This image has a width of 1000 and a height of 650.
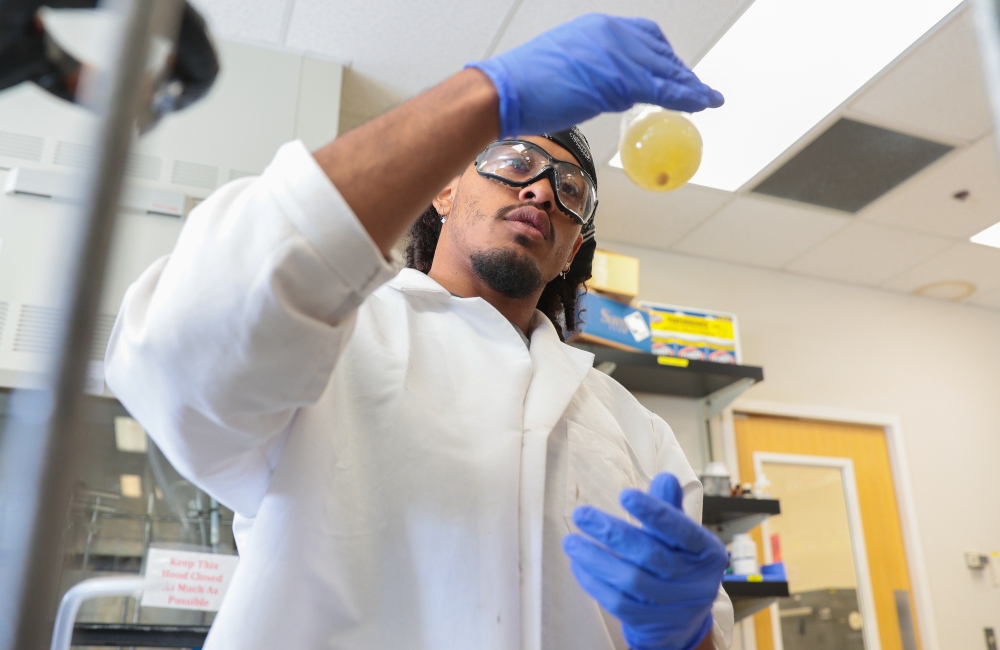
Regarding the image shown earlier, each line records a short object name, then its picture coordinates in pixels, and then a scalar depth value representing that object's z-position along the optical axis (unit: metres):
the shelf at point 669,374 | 2.93
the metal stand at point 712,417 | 3.33
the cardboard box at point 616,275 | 2.95
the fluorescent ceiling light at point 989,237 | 3.52
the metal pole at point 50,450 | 0.24
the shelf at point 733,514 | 2.82
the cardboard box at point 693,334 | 3.15
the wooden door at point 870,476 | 3.38
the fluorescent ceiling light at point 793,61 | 2.33
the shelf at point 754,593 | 2.71
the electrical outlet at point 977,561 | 3.60
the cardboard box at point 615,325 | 2.91
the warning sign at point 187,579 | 2.02
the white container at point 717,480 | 2.98
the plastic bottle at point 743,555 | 2.88
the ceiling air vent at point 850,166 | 2.86
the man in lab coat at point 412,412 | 0.60
